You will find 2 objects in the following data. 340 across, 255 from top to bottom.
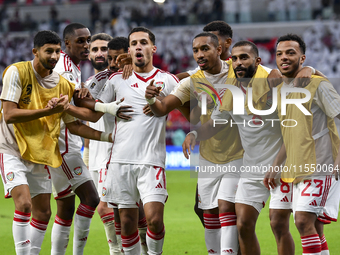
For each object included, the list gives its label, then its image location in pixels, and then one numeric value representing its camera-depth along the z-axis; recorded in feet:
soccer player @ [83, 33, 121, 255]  34.14
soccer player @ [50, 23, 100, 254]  31.63
